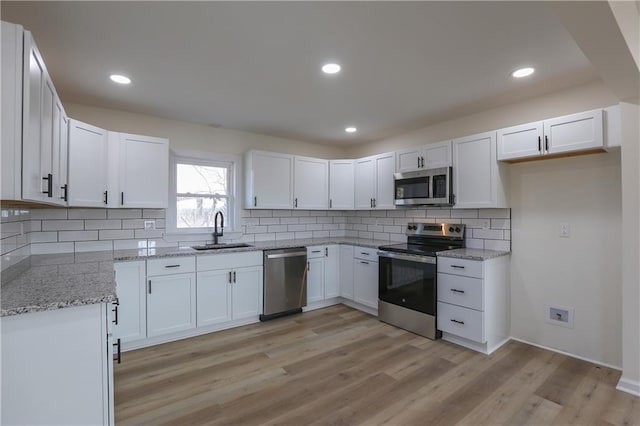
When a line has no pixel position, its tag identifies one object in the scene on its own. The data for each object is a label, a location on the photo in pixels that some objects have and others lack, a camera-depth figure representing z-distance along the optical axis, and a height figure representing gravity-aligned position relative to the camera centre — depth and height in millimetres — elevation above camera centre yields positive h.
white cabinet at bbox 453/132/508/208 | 3160 +443
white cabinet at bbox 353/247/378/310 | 4023 -813
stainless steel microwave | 3502 +341
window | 3844 +290
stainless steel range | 3324 -707
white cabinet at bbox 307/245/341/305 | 4215 -802
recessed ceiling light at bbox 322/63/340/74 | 2422 +1181
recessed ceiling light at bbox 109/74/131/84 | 2596 +1176
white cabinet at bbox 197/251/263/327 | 3393 -821
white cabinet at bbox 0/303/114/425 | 1335 -693
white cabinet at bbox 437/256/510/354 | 2965 -865
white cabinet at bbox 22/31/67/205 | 1459 +472
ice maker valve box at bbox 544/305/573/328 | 2916 -964
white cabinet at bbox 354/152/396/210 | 4195 +487
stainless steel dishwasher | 3801 -833
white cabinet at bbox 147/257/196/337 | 3092 -819
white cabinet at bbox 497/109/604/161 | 2537 +702
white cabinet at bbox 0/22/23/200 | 1386 +483
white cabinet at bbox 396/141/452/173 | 3564 +715
